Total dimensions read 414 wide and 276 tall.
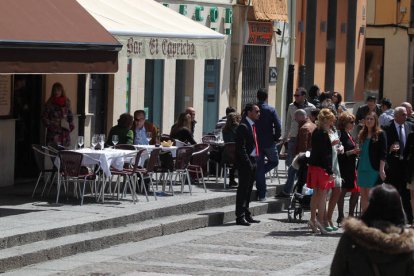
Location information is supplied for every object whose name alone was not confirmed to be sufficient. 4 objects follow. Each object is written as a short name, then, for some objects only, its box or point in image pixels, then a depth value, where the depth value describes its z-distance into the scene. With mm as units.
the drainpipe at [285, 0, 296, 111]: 31984
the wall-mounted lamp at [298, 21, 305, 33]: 33138
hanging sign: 29391
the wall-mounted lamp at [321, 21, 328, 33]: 35688
